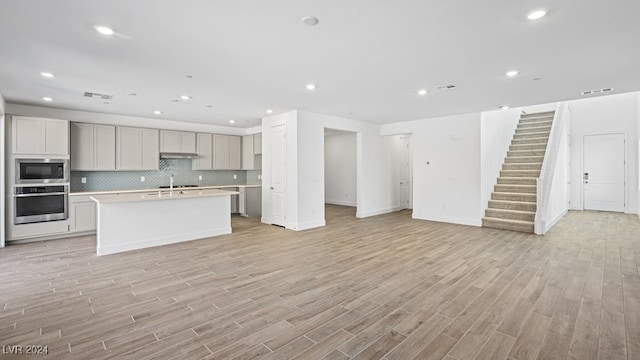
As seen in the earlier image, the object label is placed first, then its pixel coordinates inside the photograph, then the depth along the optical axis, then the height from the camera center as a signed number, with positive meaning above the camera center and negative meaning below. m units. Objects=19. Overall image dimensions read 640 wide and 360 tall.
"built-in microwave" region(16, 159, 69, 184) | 5.44 +0.18
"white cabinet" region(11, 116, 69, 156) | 5.41 +0.83
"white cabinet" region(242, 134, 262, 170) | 8.77 +0.78
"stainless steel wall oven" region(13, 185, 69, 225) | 5.43 -0.42
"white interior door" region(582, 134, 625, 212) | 8.54 +0.17
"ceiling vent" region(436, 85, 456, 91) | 4.67 +1.44
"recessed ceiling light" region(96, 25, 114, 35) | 2.67 +1.36
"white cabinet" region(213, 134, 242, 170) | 8.54 +0.80
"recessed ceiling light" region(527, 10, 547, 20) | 2.45 +1.35
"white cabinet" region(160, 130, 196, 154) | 7.49 +0.99
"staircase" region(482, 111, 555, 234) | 6.47 -0.01
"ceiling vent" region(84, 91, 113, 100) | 4.98 +1.44
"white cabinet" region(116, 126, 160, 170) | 6.82 +0.73
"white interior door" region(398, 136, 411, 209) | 9.73 +0.19
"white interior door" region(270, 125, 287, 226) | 6.78 +0.13
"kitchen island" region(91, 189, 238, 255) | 4.76 -0.68
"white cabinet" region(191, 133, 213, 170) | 8.20 +0.75
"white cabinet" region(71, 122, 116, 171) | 6.28 +0.72
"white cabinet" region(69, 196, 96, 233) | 5.94 -0.68
